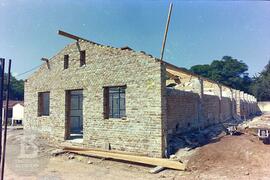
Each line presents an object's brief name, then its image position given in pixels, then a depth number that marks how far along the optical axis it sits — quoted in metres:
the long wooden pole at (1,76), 3.93
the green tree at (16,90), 56.50
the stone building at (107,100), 9.50
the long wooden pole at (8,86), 4.06
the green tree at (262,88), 53.04
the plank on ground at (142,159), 8.31
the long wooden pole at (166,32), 10.62
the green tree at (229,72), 58.75
